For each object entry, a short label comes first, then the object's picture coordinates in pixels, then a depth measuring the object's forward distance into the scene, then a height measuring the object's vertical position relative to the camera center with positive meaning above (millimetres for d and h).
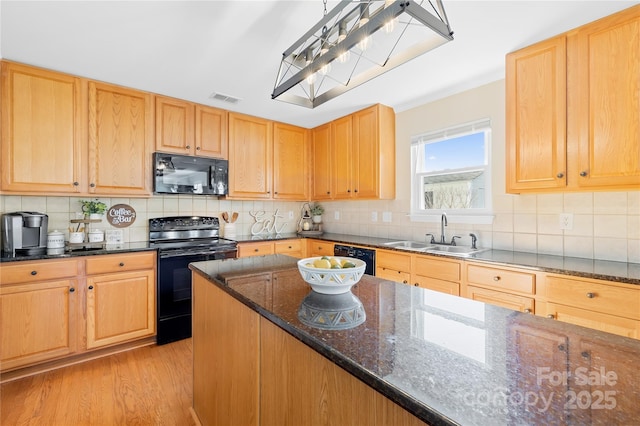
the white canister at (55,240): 2373 -206
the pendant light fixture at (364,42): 1039 +694
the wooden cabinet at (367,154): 3195 +662
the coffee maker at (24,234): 2197 -147
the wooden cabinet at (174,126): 2895 +884
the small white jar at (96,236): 2680 -199
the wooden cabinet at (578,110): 1659 +636
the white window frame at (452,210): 2582 +294
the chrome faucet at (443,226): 2811 -138
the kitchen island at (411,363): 503 -321
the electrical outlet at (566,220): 2109 -62
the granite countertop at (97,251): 2099 -301
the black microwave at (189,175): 2861 +398
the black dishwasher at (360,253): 2844 -416
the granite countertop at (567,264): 1573 -327
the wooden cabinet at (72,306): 2094 -713
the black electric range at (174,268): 2660 -493
